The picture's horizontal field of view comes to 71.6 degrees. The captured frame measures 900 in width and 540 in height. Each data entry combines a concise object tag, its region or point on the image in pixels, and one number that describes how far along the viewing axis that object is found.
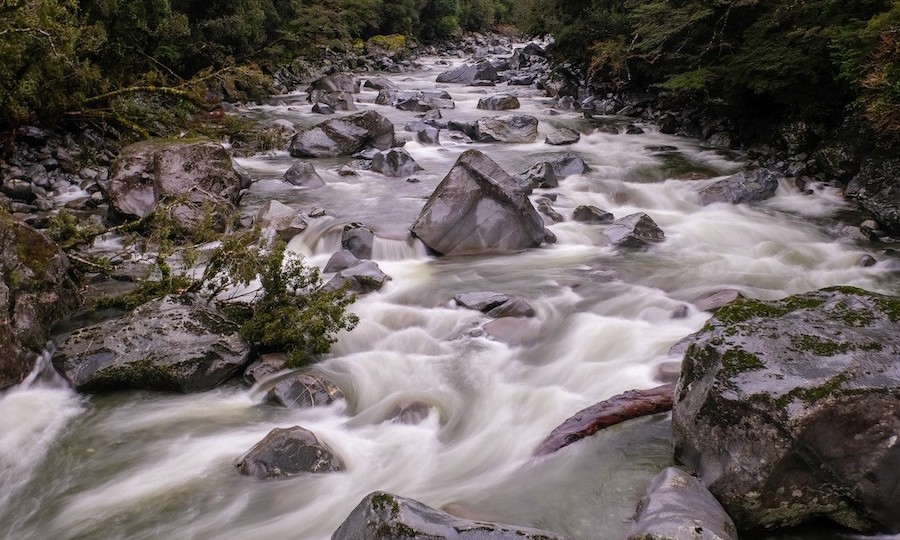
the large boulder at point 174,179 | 8.73
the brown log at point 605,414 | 4.30
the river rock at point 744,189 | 10.62
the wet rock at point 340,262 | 7.70
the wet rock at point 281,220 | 8.80
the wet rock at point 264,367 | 5.31
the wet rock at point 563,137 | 15.12
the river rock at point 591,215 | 9.77
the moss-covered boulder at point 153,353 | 5.06
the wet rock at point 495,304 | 6.46
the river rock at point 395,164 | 12.51
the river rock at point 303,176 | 11.48
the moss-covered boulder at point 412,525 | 2.79
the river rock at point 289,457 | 4.15
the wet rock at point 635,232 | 8.74
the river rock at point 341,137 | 13.72
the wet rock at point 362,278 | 7.12
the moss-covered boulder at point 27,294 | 4.91
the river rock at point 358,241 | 8.45
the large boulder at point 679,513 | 2.89
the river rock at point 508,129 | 15.37
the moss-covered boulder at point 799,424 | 3.15
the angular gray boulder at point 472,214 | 8.26
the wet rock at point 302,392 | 5.00
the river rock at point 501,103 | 19.53
